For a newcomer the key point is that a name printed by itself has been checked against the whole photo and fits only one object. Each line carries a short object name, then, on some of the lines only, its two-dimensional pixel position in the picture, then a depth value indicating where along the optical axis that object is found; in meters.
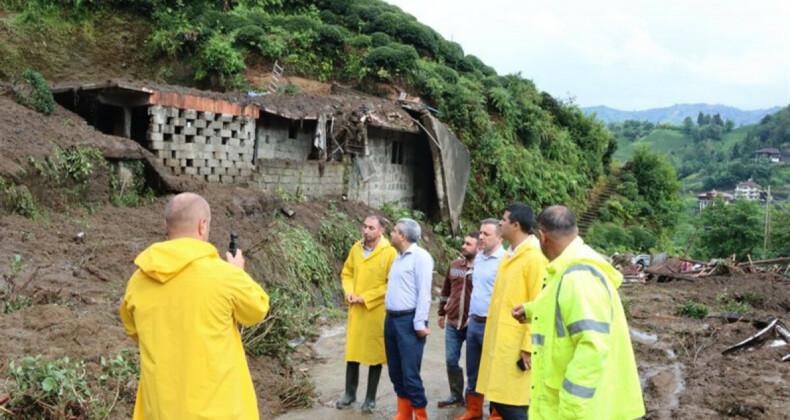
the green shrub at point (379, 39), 22.72
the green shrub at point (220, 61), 19.64
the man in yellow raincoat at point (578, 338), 3.44
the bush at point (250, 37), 20.45
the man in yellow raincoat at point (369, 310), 6.99
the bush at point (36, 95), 12.76
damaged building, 13.90
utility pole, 27.28
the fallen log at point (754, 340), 9.97
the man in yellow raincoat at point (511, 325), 5.29
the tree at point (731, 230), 29.97
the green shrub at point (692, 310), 13.32
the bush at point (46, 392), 5.26
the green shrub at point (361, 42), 22.31
